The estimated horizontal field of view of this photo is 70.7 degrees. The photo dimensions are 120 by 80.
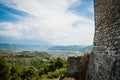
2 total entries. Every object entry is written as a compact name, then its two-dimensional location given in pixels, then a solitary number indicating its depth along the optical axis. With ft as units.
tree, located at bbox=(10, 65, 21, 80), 74.48
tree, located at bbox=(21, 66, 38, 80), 84.77
